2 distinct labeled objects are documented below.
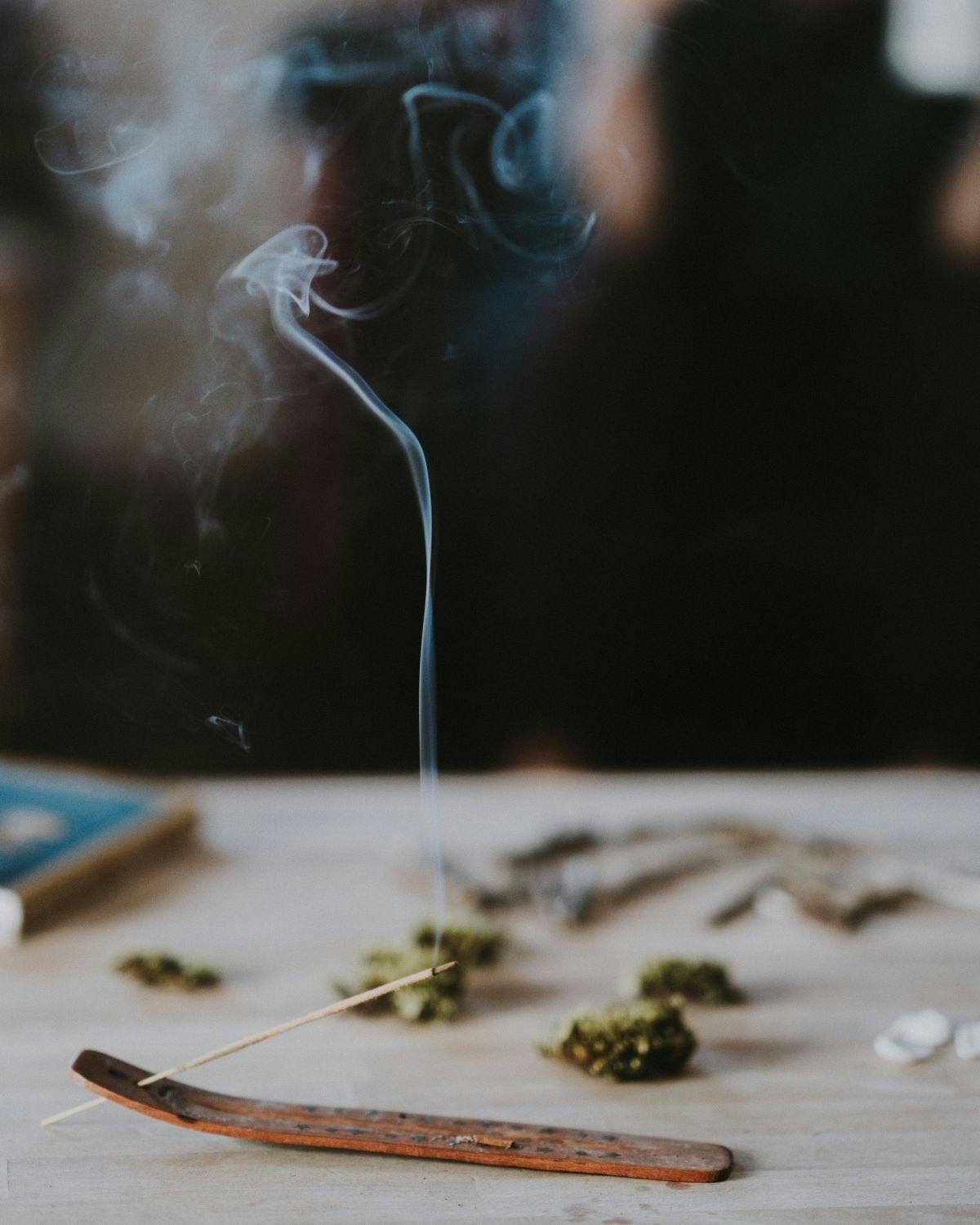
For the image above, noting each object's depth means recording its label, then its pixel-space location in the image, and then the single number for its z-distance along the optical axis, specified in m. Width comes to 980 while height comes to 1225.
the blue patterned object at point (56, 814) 1.00
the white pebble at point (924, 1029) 0.79
